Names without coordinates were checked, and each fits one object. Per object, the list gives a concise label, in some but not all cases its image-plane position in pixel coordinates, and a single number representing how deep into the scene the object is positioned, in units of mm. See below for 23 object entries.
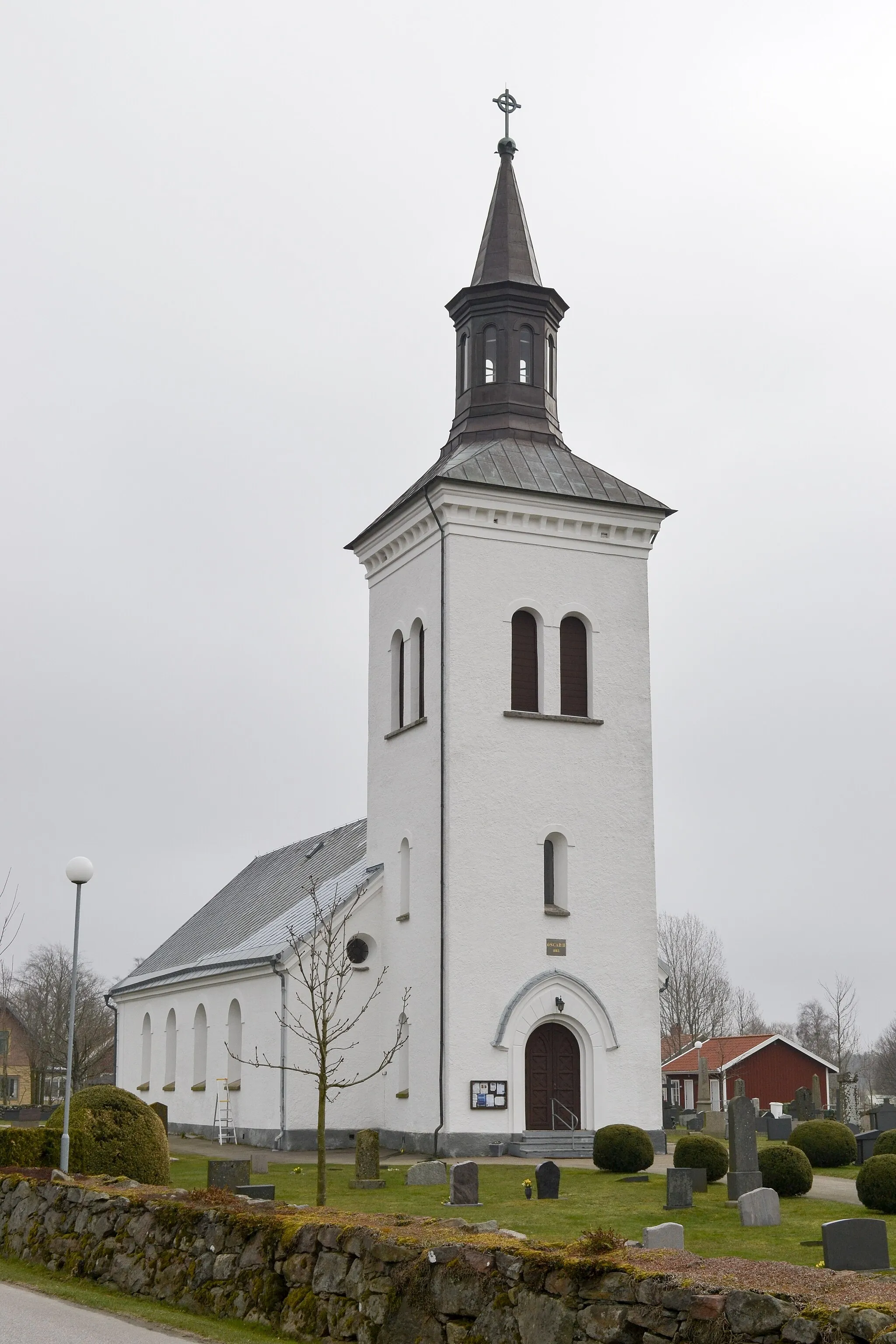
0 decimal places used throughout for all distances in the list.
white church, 27750
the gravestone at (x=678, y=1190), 18594
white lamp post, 18906
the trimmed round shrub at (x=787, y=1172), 20422
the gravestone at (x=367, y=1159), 22359
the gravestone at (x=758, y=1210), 16875
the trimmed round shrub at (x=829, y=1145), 25516
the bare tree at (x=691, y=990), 81062
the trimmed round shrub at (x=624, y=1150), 23469
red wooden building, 57531
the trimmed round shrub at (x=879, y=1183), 18578
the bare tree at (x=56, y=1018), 67938
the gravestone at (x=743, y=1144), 19719
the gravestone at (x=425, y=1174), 22062
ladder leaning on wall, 32875
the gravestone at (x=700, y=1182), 20172
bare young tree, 29125
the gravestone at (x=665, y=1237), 12156
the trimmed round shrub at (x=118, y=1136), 19484
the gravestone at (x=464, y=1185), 18922
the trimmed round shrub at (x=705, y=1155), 22219
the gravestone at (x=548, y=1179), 19500
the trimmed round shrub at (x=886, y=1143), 23734
